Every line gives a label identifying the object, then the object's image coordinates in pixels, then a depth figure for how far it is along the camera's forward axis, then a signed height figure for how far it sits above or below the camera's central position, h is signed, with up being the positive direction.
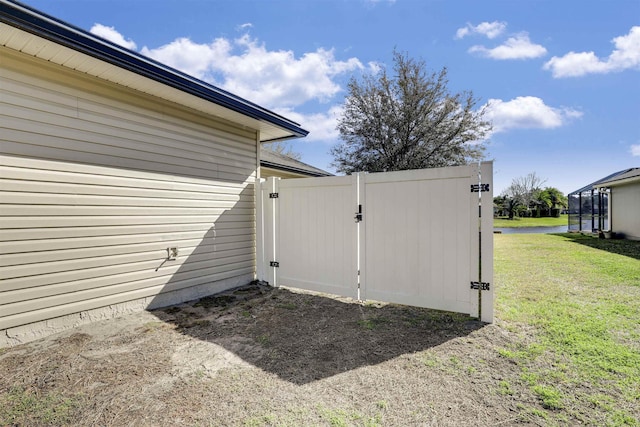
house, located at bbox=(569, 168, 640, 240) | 11.87 +0.09
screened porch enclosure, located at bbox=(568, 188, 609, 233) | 14.87 -0.08
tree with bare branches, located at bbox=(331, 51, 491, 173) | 11.57 +3.64
